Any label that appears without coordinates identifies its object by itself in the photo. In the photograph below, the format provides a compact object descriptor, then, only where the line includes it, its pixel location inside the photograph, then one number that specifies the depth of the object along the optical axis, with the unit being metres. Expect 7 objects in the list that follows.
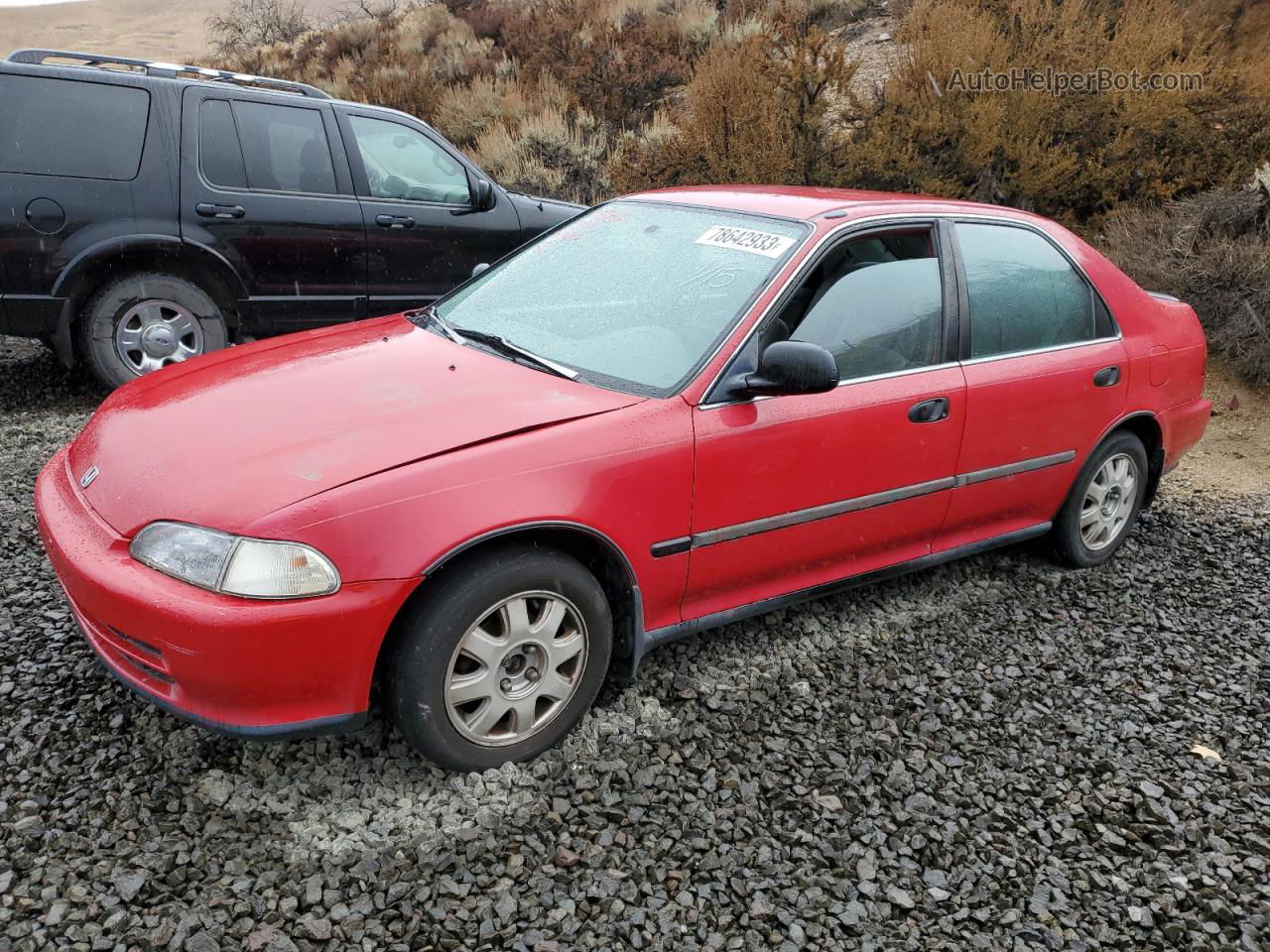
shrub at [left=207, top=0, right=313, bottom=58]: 24.52
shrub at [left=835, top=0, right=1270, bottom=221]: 8.54
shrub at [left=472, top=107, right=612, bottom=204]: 12.22
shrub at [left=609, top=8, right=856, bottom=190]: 9.24
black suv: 5.50
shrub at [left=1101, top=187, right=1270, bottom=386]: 7.28
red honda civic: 2.52
